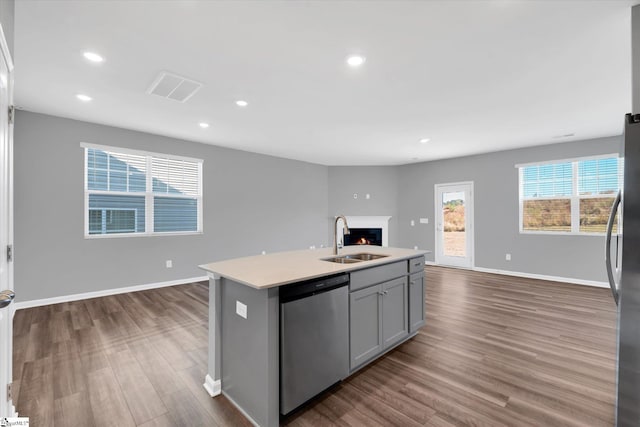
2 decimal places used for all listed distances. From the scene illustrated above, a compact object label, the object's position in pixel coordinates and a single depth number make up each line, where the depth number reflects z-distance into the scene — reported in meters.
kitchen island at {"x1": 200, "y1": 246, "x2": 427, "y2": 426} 1.66
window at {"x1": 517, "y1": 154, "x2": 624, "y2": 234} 4.93
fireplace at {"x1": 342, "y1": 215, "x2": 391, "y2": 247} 7.72
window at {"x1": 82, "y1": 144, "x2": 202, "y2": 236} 4.32
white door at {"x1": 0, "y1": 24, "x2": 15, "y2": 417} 1.38
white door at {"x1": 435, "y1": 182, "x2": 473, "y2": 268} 6.52
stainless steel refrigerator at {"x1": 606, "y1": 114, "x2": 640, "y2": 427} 1.36
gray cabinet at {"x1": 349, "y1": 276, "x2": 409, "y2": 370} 2.20
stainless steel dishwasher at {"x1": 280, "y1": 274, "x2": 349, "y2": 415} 1.71
